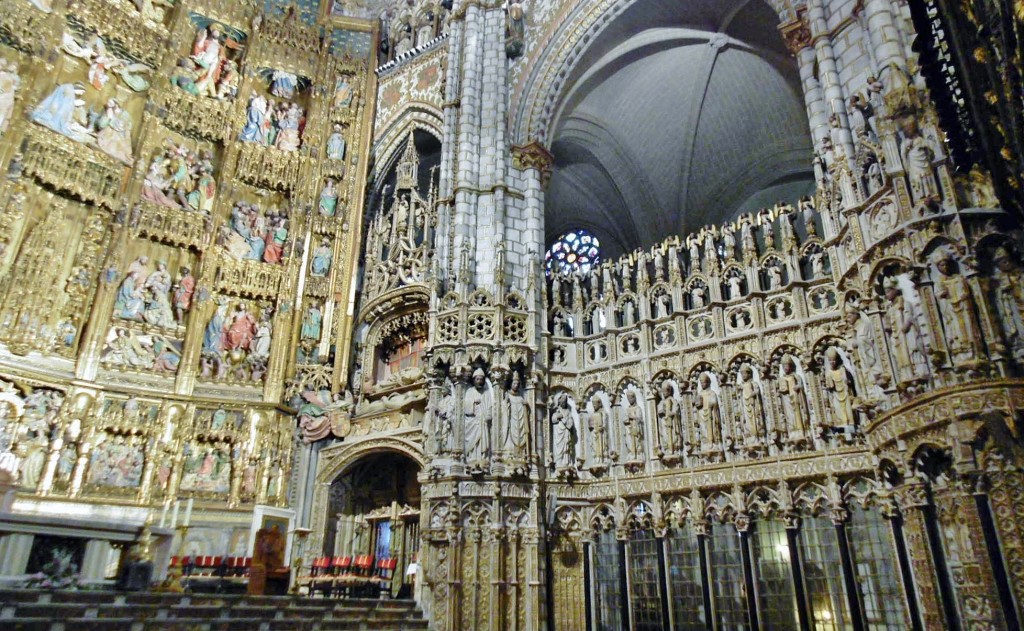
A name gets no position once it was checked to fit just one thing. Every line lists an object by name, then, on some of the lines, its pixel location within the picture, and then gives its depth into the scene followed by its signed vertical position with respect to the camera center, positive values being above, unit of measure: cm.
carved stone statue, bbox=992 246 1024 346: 727 +287
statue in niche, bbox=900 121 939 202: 793 +458
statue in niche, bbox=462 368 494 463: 1233 +275
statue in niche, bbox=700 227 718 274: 1285 +574
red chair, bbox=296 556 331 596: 1201 +0
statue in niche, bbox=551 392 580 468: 1305 +262
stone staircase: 723 -41
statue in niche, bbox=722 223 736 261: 1278 +589
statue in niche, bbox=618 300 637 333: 1362 +495
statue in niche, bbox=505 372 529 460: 1245 +269
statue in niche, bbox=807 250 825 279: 1150 +497
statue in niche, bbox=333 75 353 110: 1962 +1306
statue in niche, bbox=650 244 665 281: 1359 +596
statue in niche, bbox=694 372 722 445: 1182 +276
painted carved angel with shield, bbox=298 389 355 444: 1574 +351
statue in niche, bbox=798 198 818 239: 1182 +599
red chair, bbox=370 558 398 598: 1219 +4
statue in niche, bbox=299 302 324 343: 1664 +577
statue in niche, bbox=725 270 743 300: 1245 +502
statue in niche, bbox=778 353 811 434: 1091 +275
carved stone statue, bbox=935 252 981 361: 738 +279
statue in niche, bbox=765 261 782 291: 1198 +498
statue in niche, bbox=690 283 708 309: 1286 +498
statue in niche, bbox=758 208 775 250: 1242 +609
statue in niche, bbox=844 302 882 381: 866 +295
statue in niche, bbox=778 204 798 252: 1192 +577
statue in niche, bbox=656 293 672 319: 1333 +500
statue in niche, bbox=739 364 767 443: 1134 +275
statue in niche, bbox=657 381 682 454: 1220 +268
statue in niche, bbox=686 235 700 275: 1320 +595
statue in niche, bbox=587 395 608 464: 1297 +268
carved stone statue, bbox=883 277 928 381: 785 +270
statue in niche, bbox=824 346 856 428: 1046 +275
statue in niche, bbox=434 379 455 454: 1237 +273
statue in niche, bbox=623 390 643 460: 1262 +268
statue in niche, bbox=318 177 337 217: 1812 +935
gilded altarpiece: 1376 +721
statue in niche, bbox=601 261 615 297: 1411 +576
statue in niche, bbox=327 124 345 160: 1891 +1121
